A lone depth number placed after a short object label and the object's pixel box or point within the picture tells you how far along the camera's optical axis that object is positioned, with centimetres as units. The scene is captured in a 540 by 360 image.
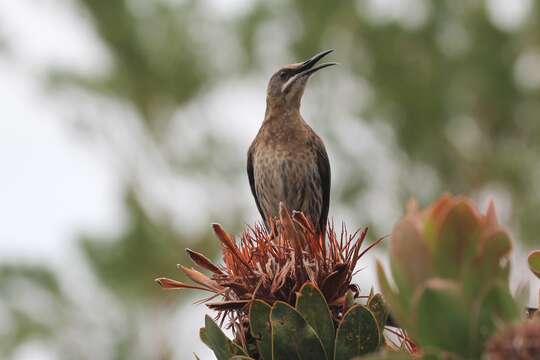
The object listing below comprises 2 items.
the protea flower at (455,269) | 623
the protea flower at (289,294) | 639
